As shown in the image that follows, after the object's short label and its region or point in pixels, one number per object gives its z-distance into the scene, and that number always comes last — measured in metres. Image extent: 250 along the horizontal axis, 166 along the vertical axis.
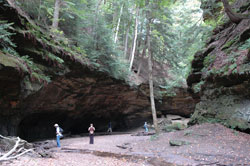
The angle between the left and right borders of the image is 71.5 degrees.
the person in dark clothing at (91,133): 11.22
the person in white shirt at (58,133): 10.22
